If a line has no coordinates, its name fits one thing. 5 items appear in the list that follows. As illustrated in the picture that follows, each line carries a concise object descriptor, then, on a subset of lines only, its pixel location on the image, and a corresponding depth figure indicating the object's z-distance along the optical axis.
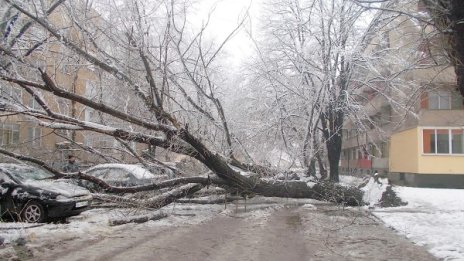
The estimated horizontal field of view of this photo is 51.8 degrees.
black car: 10.30
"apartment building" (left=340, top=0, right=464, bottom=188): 19.61
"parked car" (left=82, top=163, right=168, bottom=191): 12.16
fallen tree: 9.83
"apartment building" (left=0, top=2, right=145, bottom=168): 10.68
